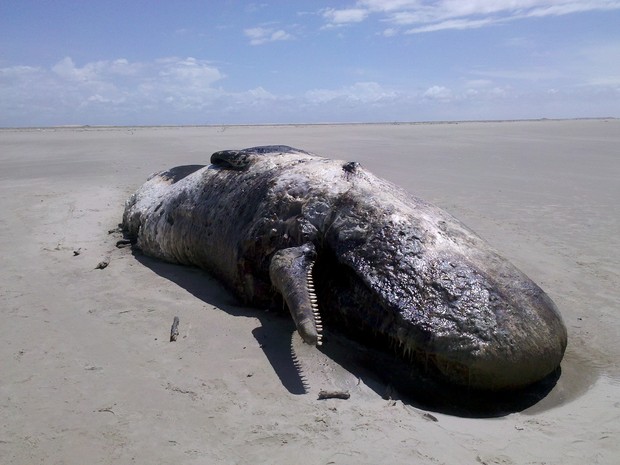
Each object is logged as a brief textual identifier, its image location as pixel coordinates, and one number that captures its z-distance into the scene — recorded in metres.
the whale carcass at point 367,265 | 3.79
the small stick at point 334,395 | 3.69
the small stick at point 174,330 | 4.46
